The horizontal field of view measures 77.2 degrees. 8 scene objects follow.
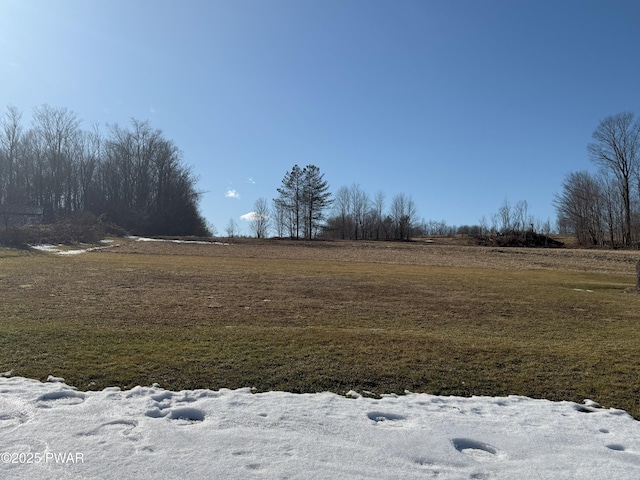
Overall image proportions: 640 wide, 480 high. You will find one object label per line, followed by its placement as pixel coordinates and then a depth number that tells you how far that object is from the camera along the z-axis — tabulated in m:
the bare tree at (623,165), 47.94
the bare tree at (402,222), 67.12
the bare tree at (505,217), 79.88
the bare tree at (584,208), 52.66
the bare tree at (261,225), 78.44
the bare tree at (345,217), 71.62
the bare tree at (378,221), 72.31
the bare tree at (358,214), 72.31
